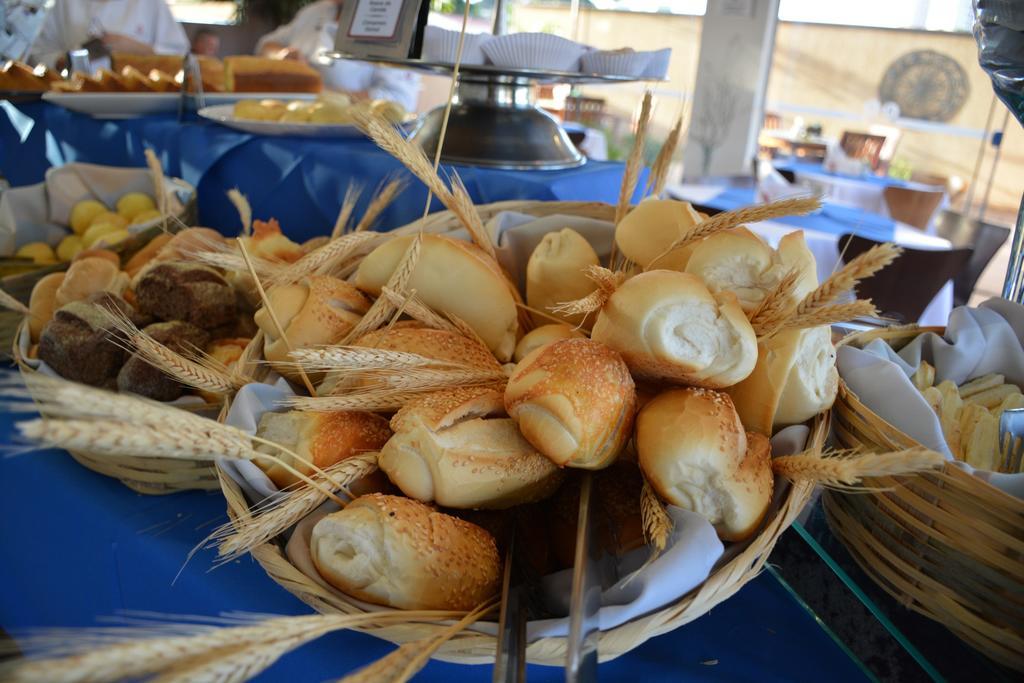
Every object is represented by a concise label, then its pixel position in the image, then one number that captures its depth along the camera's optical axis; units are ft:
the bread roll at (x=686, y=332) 1.68
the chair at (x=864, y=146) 16.90
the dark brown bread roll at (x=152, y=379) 2.50
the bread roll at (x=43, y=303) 3.10
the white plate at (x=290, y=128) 4.69
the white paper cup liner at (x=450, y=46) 3.69
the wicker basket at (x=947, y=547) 1.53
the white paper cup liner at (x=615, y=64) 3.81
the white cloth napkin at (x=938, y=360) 1.93
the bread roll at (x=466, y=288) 2.27
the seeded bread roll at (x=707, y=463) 1.58
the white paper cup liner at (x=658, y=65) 3.97
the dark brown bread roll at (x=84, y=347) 2.63
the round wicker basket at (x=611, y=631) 1.41
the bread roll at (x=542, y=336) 2.18
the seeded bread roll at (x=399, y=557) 1.51
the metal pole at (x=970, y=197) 17.83
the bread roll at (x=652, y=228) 2.19
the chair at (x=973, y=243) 8.84
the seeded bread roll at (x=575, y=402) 1.58
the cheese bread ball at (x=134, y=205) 4.58
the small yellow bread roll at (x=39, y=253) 4.35
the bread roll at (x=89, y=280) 3.13
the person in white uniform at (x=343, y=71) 11.53
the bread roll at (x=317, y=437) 1.82
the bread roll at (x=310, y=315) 2.23
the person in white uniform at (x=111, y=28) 12.22
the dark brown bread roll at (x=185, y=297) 2.84
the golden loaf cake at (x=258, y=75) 6.86
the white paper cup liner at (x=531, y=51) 3.57
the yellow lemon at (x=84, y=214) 4.56
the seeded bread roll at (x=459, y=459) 1.63
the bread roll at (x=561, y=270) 2.38
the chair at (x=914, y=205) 11.29
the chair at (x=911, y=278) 7.12
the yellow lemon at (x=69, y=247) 4.45
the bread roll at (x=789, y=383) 1.82
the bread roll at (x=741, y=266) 1.93
